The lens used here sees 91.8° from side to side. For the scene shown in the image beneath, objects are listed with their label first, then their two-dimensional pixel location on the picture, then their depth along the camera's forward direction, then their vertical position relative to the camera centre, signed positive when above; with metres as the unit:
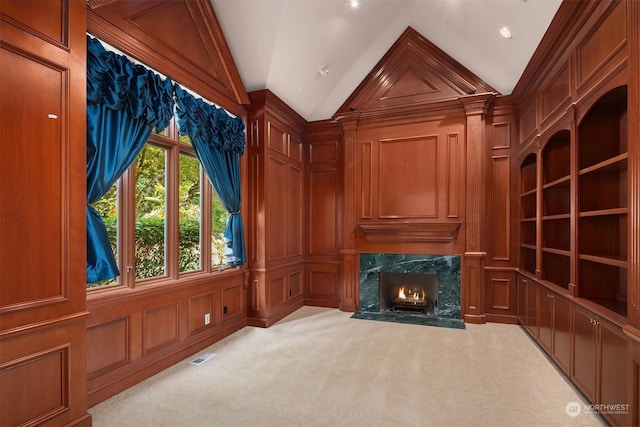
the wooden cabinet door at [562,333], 2.73 -1.12
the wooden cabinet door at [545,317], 3.15 -1.12
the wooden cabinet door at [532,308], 3.58 -1.15
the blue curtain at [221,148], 3.22 +0.79
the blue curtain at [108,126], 2.29 +0.71
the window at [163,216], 2.70 -0.02
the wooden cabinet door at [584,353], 2.32 -1.11
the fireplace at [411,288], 4.54 -1.18
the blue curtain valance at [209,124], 3.16 +1.03
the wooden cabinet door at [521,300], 3.99 -1.17
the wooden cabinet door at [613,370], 1.96 -1.05
